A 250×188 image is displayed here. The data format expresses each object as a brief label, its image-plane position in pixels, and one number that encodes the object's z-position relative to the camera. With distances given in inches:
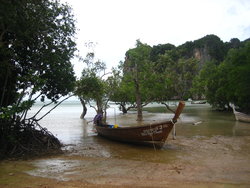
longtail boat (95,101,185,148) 390.0
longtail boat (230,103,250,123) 815.7
